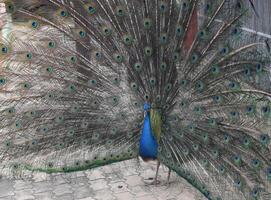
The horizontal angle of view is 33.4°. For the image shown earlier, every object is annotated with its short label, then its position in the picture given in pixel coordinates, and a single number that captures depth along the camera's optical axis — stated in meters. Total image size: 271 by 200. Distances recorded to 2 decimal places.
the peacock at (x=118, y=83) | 3.31
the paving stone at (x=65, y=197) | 3.84
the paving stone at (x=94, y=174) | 4.24
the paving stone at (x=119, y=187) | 3.96
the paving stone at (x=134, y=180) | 4.08
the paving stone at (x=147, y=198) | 3.78
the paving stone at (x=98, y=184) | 4.03
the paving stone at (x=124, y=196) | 3.81
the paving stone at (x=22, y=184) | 4.10
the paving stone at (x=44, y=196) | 3.87
